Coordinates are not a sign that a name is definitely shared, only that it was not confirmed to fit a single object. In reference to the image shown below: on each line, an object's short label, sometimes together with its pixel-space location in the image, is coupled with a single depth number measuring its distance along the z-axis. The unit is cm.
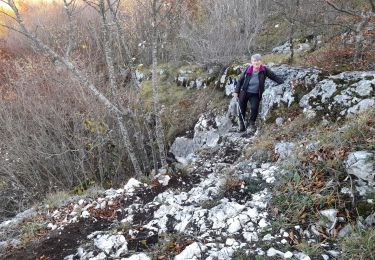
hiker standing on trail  692
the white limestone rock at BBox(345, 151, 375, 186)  372
